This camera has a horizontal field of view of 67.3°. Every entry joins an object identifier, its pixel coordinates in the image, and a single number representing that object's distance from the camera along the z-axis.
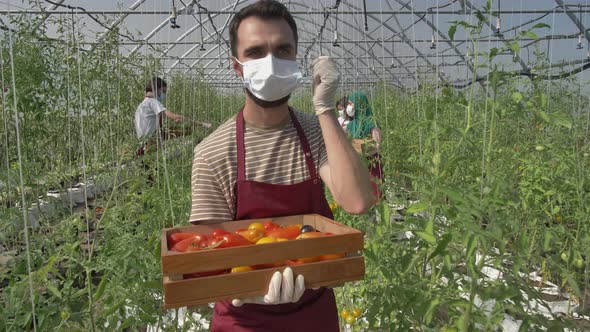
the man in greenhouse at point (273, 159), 1.29
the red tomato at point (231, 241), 1.11
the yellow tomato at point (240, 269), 1.08
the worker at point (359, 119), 4.20
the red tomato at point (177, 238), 1.21
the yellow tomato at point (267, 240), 1.11
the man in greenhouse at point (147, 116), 5.35
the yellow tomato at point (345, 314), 2.27
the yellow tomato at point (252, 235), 1.18
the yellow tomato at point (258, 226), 1.21
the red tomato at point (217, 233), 1.17
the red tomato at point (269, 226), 1.22
